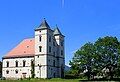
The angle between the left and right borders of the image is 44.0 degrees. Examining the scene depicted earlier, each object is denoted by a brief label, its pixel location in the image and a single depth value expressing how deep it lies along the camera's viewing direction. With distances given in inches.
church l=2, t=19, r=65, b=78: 1613.6
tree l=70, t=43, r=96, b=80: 1354.3
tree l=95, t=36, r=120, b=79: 1343.5
